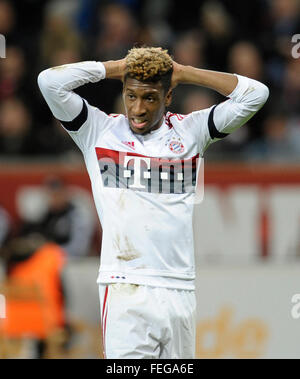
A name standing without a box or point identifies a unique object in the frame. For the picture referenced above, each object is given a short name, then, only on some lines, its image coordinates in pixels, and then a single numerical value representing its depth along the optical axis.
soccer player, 11.41
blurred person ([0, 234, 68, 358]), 19.86
